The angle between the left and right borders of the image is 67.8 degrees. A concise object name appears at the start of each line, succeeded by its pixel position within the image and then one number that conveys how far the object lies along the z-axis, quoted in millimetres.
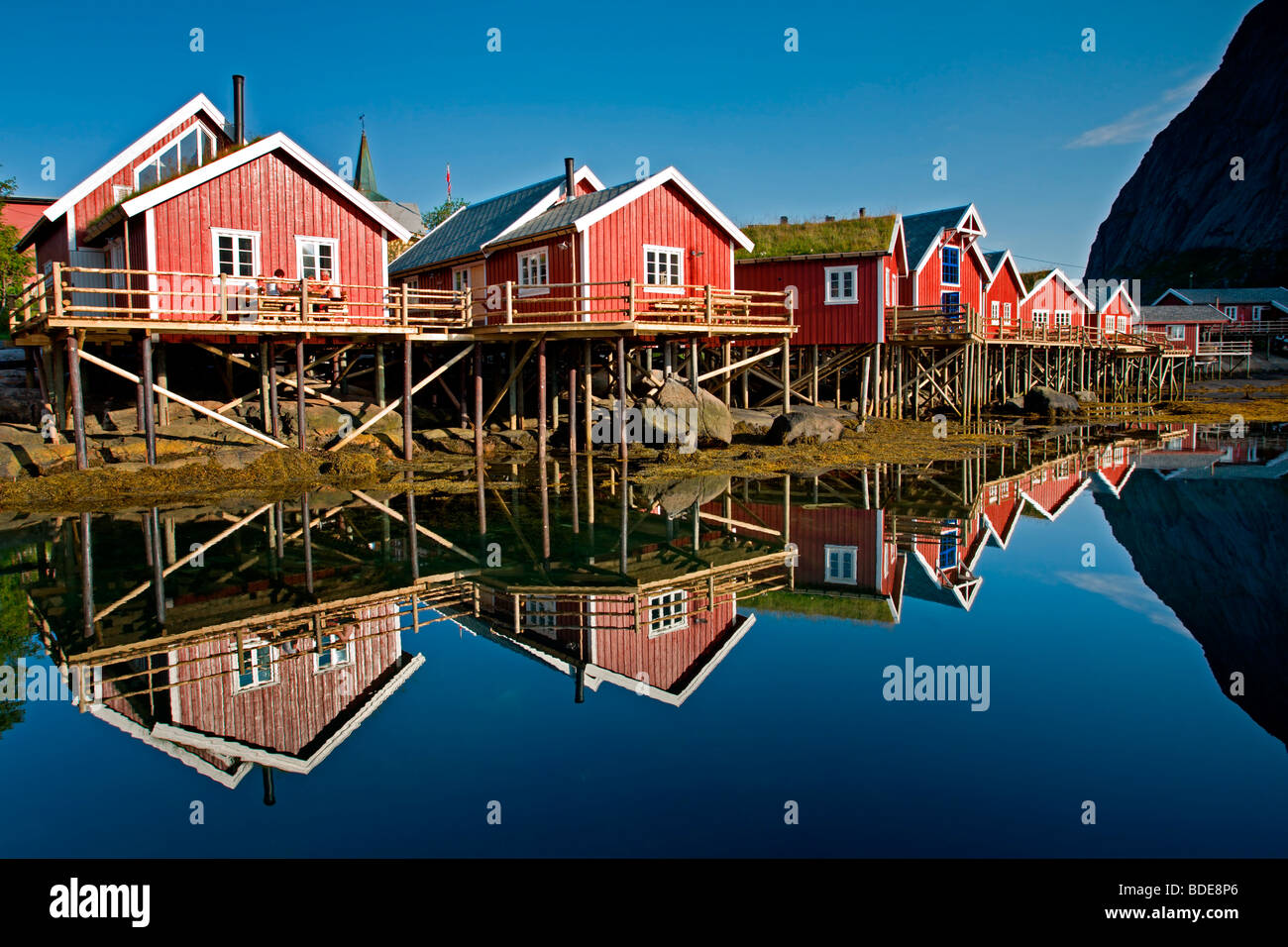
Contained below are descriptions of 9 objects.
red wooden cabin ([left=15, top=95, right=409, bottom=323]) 20750
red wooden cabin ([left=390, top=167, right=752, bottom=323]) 24750
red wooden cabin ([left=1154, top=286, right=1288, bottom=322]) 72312
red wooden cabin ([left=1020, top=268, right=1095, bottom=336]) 46625
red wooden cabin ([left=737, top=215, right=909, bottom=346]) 31469
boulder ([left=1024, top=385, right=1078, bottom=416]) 39656
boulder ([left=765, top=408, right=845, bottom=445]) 26000
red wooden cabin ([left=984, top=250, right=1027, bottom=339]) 41384
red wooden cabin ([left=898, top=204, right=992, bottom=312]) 34750
